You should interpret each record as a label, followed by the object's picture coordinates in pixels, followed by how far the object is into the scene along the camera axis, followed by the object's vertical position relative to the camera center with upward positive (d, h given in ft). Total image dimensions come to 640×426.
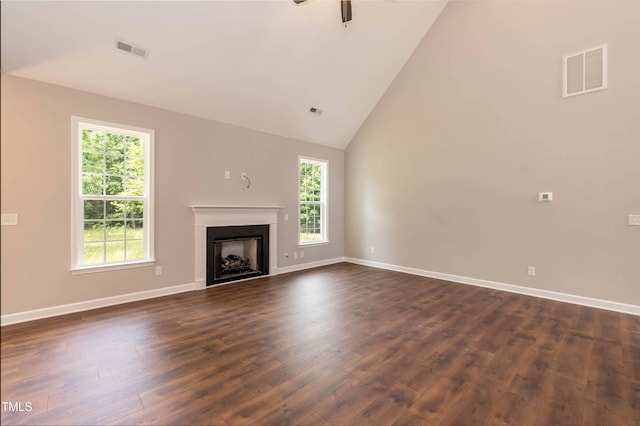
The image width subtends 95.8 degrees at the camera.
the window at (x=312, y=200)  19.22 +0.75
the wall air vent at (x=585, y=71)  11.53 +5.80
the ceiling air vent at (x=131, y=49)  10.07 +5.80
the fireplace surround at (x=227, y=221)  14.14 -0.53
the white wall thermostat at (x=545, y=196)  12.75 +0.72
